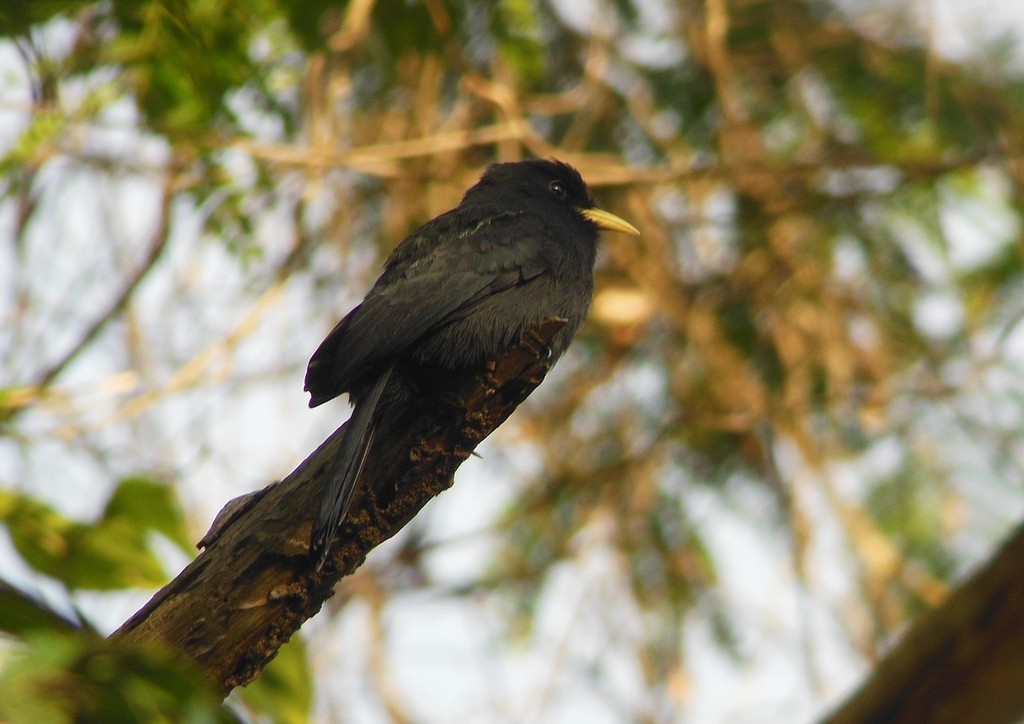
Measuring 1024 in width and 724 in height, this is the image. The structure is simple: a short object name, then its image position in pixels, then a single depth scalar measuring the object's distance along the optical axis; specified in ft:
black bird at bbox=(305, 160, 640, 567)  23.63
